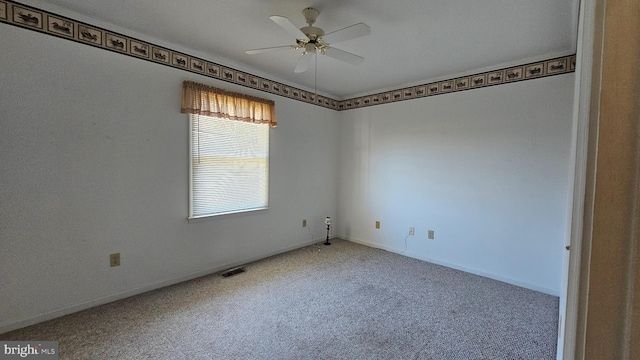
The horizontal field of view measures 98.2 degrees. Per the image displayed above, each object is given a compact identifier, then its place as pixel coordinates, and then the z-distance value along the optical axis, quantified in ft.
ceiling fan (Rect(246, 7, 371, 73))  6.42
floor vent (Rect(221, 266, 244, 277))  10.46
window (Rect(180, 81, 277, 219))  9.94
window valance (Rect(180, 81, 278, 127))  9.61
